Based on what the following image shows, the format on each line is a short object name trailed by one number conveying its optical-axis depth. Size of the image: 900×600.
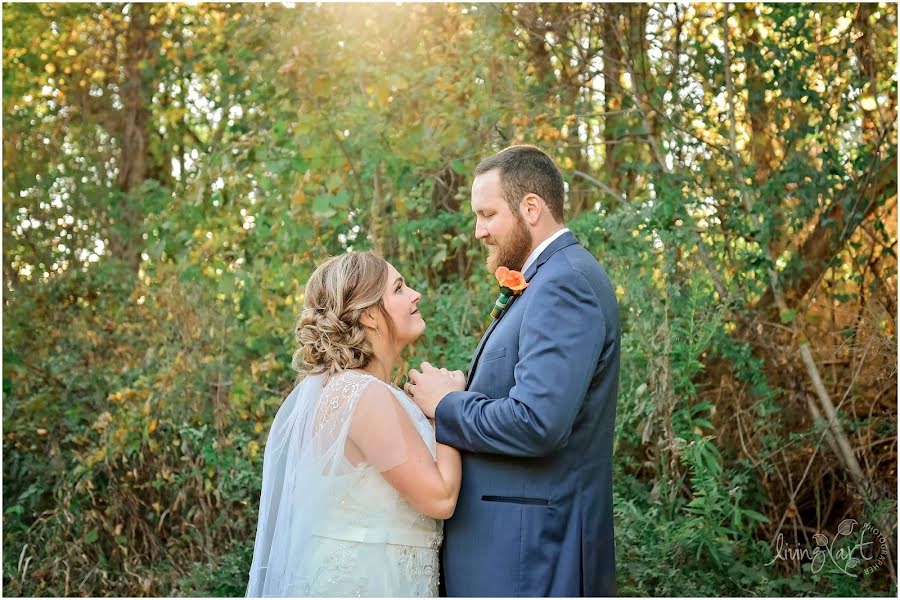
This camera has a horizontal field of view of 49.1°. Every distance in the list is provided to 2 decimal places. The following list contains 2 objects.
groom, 2.79
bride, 3.02
